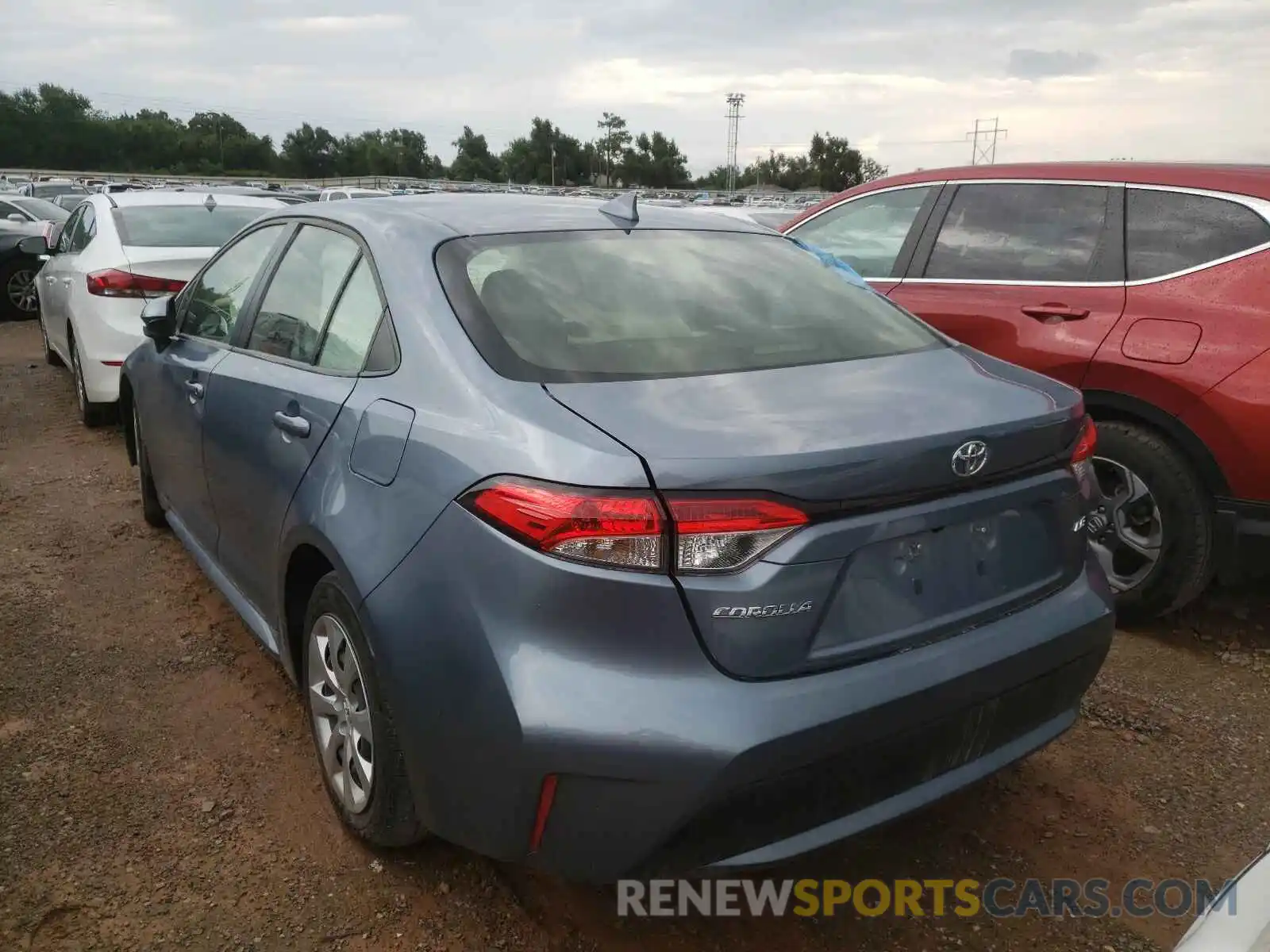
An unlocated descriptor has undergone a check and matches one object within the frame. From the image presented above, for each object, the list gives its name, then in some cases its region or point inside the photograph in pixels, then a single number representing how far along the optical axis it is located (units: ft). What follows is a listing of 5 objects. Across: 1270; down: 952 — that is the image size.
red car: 11.35
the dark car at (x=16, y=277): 39.50
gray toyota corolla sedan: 5.82
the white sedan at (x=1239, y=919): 4.13
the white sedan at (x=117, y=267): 19.81
